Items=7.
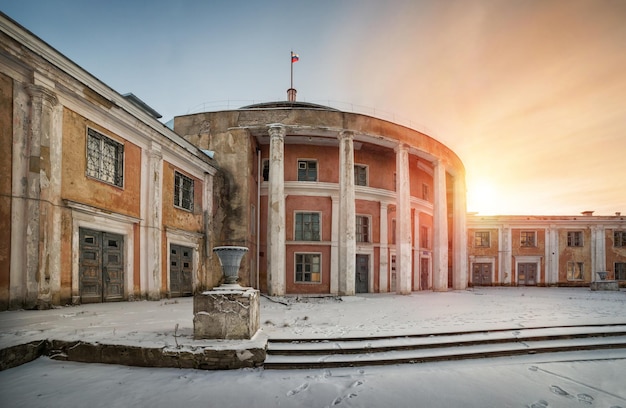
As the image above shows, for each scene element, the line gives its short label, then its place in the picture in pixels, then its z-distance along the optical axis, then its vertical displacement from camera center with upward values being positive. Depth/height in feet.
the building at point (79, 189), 25.50 +3.62
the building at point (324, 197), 54.60 +5.26
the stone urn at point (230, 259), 20.62 -1.87
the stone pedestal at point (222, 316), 18.22 -4.62
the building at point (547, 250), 105.09 -7.11
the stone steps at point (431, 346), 17.24 -6.53
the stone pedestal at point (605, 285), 83.30 -14.03
